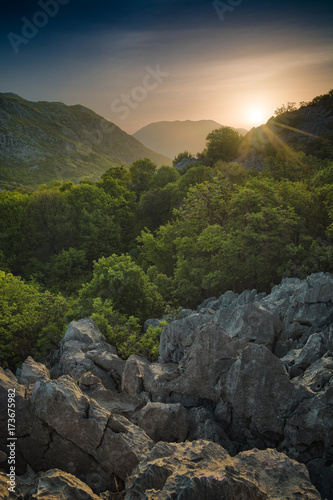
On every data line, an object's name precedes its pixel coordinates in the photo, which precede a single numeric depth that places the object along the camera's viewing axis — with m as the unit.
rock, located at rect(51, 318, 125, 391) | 17.92
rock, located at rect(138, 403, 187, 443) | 13.21
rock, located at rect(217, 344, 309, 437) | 12.52
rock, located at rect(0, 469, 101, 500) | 7.59
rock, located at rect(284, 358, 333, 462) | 11.21
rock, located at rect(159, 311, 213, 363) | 18.42
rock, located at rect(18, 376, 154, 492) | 10.91
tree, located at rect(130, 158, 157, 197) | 69.11
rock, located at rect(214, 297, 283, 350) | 17.00
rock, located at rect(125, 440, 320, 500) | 6.75
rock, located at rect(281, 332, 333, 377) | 14.34
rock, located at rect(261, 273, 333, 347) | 17.08
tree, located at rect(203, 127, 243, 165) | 78.06
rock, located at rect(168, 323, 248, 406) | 14.70
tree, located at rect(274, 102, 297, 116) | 80.92
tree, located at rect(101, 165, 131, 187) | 74.81
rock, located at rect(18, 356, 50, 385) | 14.71
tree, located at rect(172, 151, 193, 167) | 93.12
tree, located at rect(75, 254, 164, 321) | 30.44
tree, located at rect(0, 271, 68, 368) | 25.28
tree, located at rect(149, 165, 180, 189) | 66.72
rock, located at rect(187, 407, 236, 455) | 12.73
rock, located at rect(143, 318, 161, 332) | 27.62
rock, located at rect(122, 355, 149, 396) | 16.09
